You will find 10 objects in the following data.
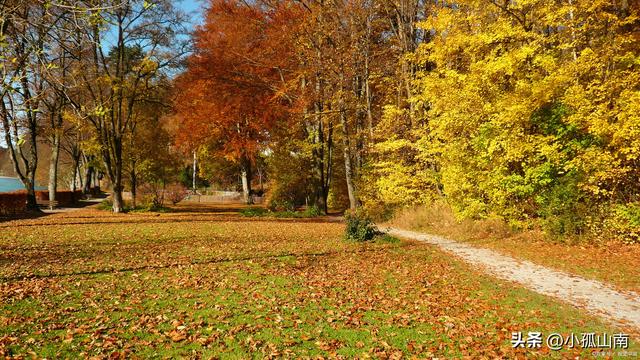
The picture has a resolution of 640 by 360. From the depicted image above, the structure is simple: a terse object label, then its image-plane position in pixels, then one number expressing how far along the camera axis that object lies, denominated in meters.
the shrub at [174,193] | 27.95
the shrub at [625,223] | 11.09
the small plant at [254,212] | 24.05
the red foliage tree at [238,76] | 24.12
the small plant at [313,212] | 24.17
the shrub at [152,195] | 25.70
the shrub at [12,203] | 19.62
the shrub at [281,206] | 26.82
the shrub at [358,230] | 13.61
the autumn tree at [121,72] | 21.41
